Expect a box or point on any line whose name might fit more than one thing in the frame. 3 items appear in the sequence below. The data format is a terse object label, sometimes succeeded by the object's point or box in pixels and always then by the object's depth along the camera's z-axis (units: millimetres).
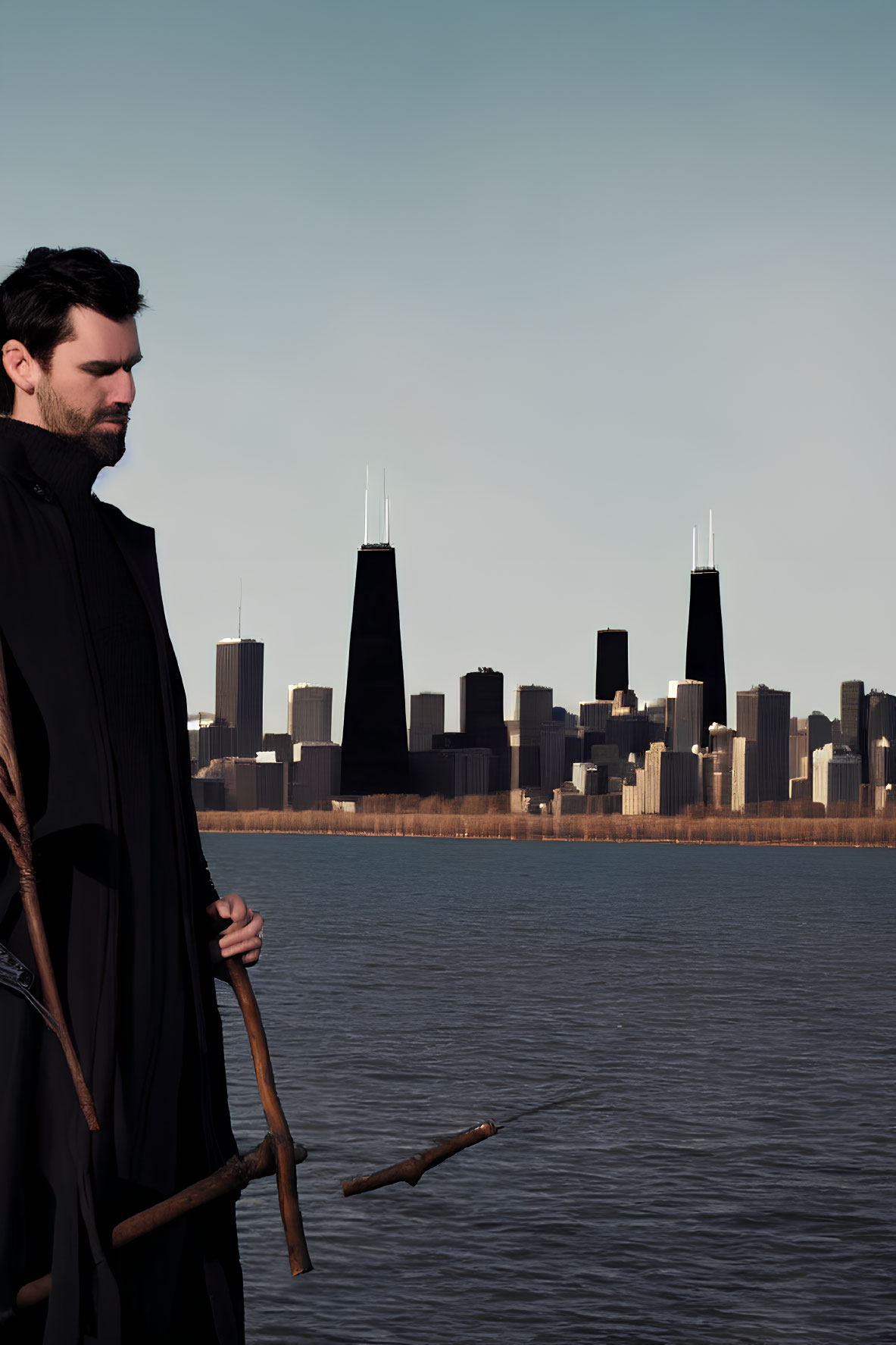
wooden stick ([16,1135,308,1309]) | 2727
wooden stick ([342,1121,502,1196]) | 2979
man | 2758
